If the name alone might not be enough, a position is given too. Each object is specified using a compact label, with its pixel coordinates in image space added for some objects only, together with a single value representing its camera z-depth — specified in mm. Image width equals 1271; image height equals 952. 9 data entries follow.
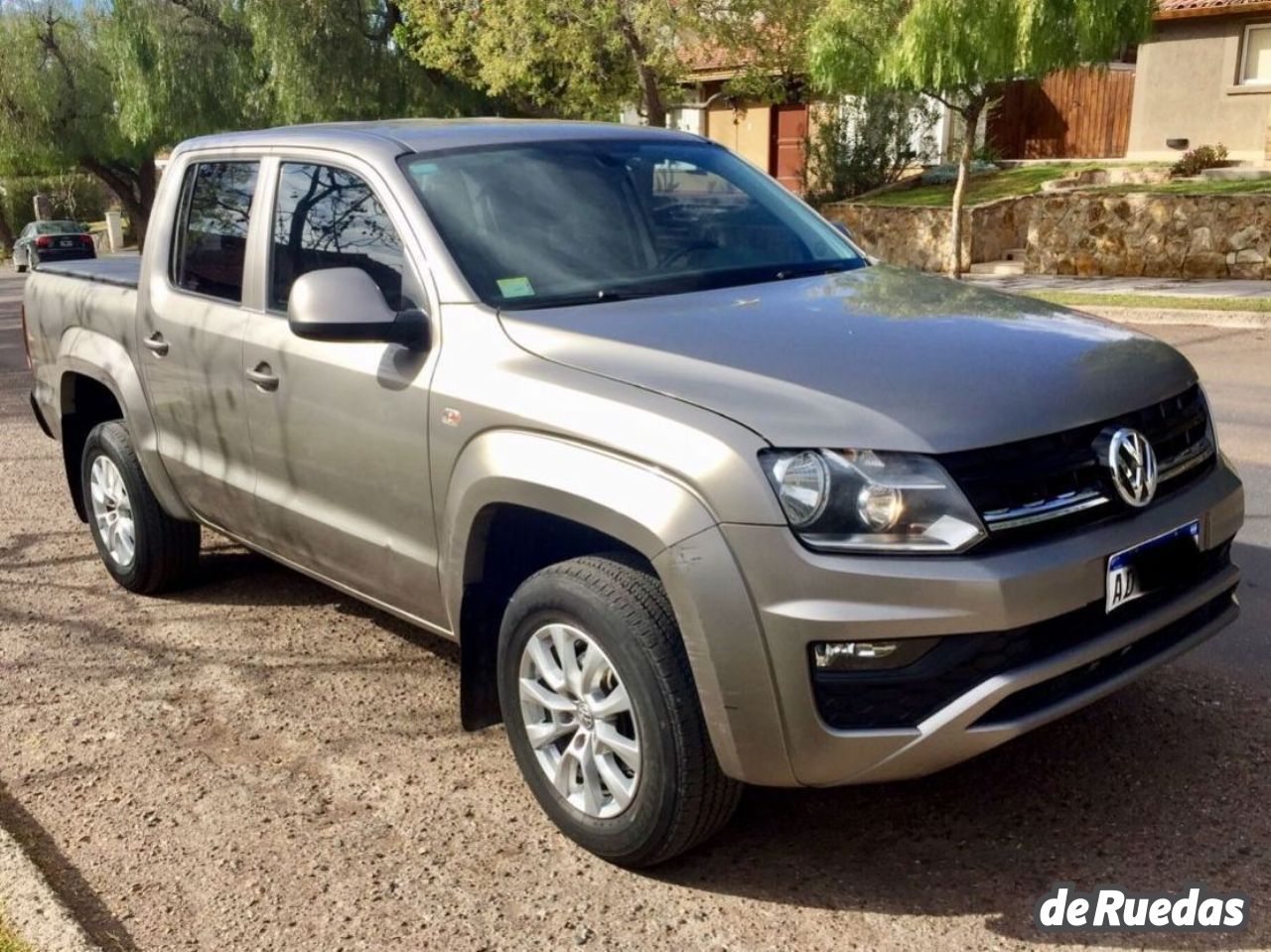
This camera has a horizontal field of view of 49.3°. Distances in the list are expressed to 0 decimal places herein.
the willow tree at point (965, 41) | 16953
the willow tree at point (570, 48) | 21281
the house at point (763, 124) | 28984
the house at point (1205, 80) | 23688
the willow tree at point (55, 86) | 40312
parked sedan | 36844
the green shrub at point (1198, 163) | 22156
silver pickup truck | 2984
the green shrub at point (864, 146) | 26312
